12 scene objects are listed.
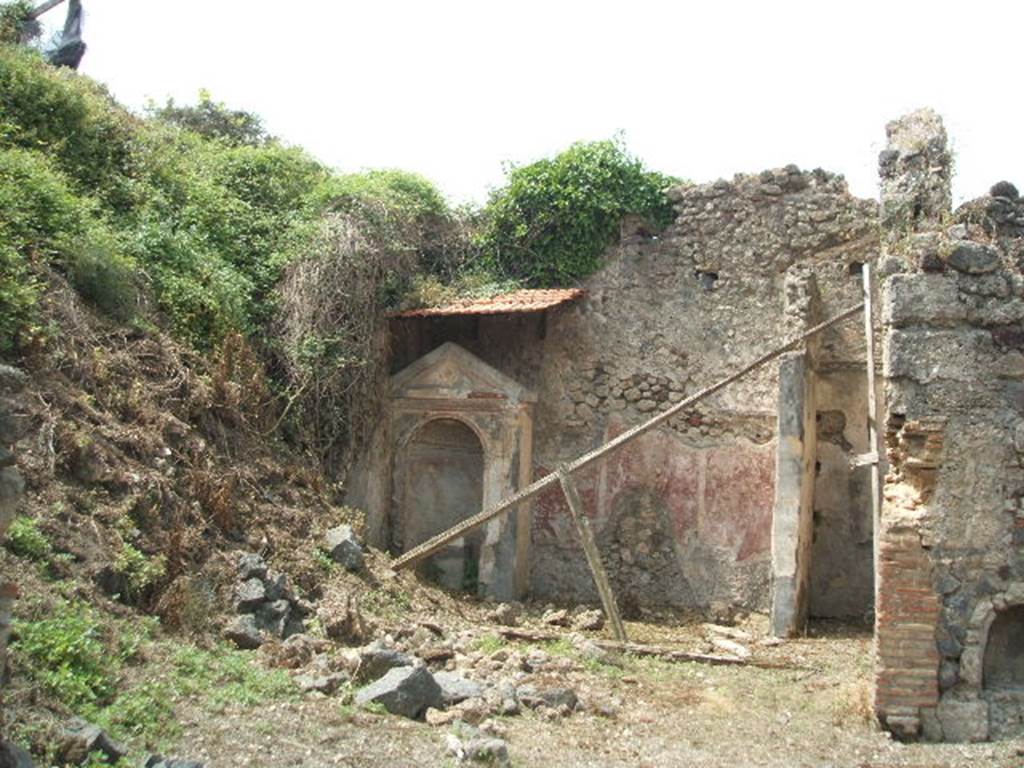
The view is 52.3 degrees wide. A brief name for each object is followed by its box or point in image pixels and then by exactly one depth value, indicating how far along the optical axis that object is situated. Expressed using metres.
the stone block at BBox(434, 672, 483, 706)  7.27
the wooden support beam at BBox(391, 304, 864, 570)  10.07
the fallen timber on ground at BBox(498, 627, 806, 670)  9.33
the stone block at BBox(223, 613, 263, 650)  7.84
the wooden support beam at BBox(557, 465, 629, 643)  9.80
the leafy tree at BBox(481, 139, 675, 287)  13.14
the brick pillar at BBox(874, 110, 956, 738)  6.79
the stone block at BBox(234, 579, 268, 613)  8.27
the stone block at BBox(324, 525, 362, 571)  9.92
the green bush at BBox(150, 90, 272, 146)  17.77
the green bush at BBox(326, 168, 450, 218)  13.13
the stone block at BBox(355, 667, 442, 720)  6.86
